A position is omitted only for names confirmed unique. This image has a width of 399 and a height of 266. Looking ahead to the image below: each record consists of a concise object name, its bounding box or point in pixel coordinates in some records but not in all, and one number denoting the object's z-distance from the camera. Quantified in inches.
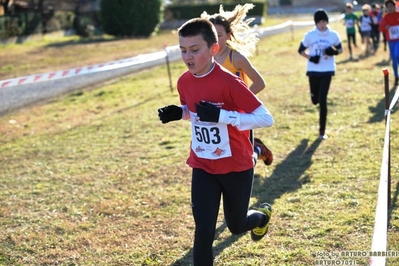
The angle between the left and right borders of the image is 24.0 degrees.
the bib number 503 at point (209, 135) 264.2
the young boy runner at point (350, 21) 1281.6
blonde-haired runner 359.2
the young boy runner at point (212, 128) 254.8
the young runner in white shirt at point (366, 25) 1285.4
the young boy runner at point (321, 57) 550.1
